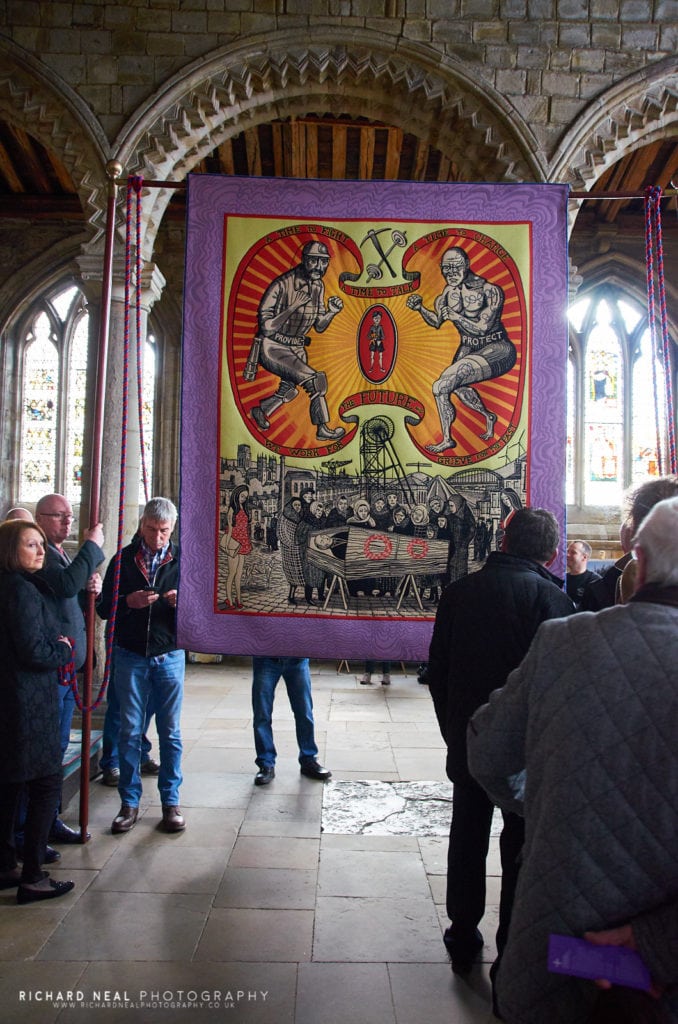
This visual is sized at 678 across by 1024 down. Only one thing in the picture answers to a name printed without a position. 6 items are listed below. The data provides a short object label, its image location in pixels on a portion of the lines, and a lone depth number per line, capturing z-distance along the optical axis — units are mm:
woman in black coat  2789
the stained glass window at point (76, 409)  10695
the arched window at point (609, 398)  11109
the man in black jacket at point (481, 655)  2445
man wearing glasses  3250
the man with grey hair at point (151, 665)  3674
